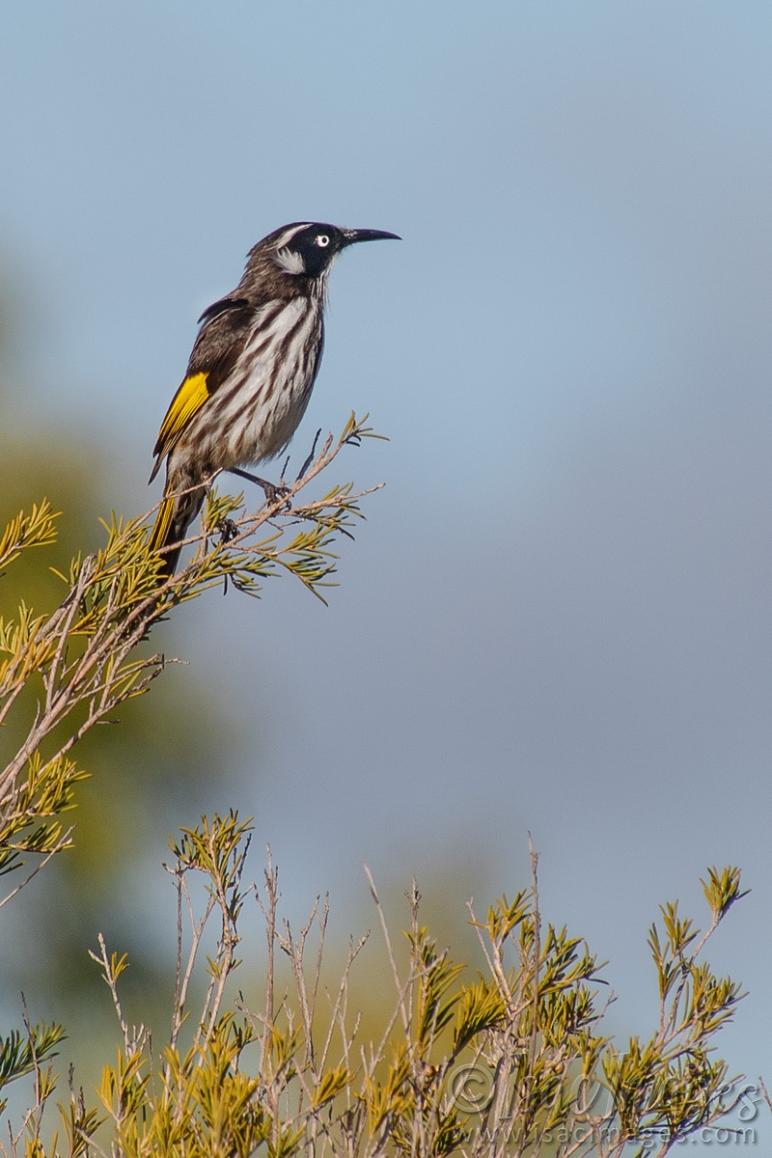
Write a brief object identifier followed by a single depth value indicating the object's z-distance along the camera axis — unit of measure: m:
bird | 12.84
